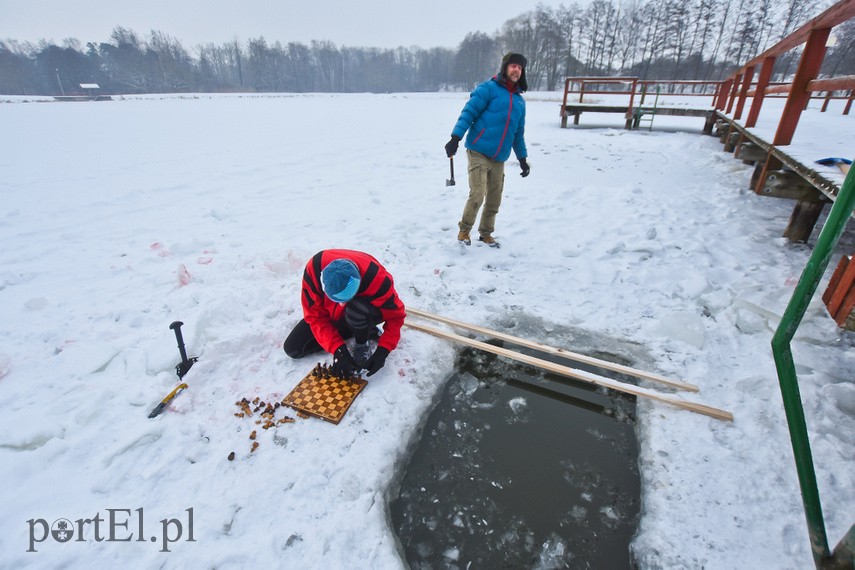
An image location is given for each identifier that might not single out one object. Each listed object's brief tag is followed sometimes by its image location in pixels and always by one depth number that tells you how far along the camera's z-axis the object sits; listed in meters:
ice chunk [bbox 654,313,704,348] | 3.20
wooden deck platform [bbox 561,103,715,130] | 11.80
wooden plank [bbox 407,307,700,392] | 2.75
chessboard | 2.54
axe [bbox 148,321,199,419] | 2.50
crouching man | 2.63
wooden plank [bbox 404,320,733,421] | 2.51
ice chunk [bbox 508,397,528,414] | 2.71
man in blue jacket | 4.17
